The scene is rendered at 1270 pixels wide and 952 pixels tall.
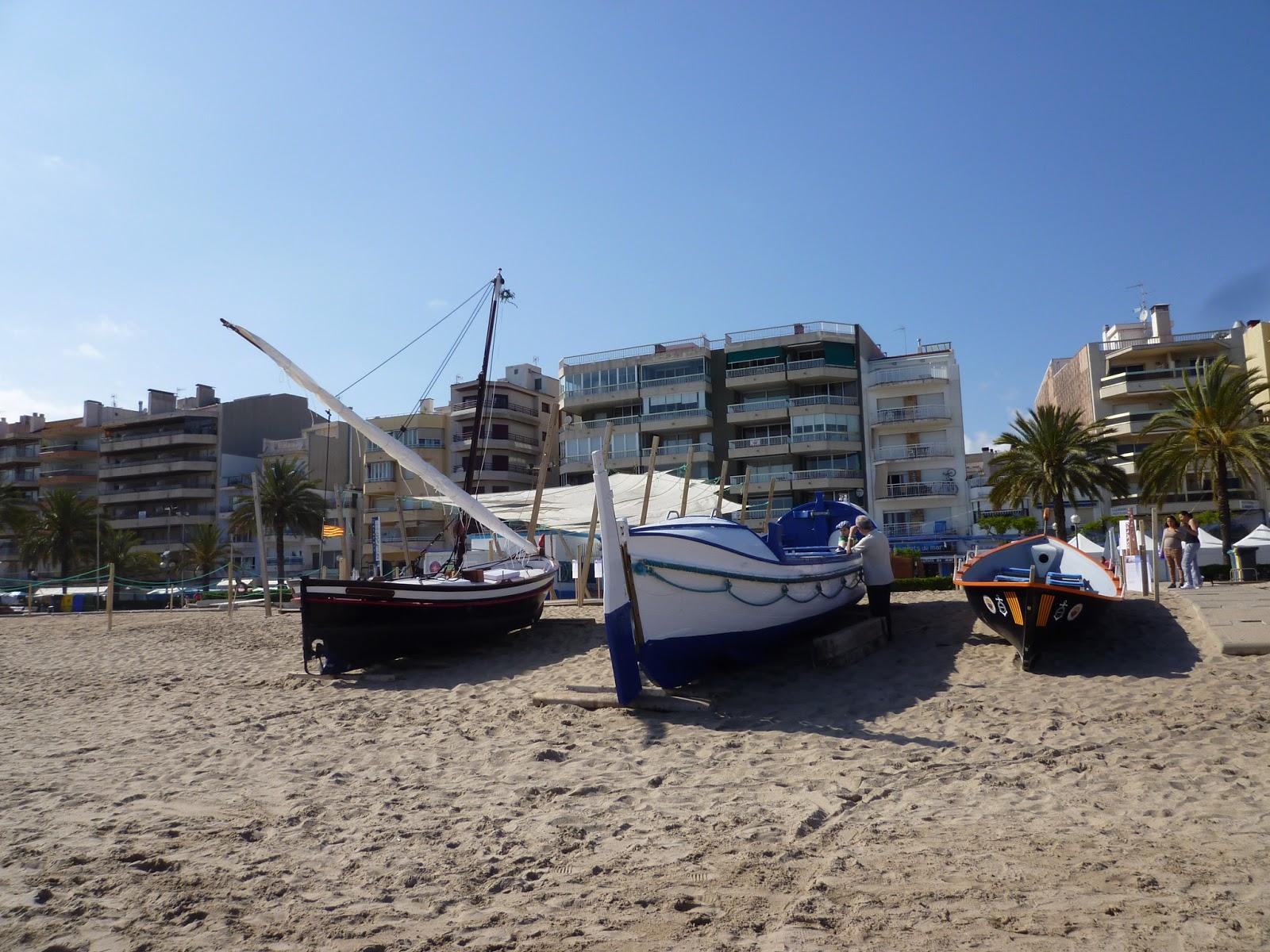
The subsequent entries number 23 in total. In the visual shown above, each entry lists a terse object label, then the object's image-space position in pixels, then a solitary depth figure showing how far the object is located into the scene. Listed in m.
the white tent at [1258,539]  25.88
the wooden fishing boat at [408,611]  12.77
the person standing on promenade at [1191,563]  16.83
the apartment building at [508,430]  67.19
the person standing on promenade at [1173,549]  18.16
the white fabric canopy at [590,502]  22.33
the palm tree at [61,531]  56.59
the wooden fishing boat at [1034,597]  10.51
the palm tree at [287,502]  53.44
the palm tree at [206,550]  60.16
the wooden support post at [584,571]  19.06
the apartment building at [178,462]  72.00
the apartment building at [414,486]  64.25
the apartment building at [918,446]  54.34
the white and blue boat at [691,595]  9.57
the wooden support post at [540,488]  17.62
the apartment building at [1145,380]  52.81
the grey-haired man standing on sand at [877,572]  12.88
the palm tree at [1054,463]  38.06
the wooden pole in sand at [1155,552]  13.31
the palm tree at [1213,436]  30.91
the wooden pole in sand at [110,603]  21.42
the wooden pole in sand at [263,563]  22.28
